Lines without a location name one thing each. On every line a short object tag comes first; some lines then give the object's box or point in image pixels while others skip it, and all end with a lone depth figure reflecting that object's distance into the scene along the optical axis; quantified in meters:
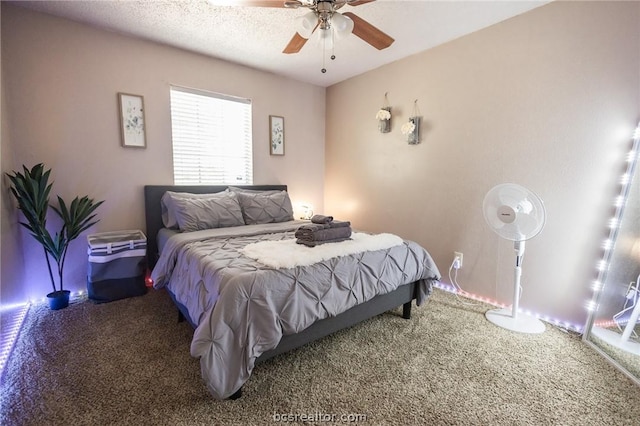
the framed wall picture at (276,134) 3.77
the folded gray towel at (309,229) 2.07
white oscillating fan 2.07
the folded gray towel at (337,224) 2.18
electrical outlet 2.85
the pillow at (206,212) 2.69
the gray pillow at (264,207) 3.10
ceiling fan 1.61
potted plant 2.19
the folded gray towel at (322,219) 2.21
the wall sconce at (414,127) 3.11
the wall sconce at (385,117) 3.33
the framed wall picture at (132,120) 2.77
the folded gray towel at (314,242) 2.04
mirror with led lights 1.81
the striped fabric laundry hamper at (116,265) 2.48
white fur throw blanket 1.69
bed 1.39
